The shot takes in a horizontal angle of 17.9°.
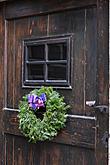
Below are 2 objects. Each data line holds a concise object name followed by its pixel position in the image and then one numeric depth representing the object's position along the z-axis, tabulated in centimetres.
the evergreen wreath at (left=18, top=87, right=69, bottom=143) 224
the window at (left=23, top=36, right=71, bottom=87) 229
